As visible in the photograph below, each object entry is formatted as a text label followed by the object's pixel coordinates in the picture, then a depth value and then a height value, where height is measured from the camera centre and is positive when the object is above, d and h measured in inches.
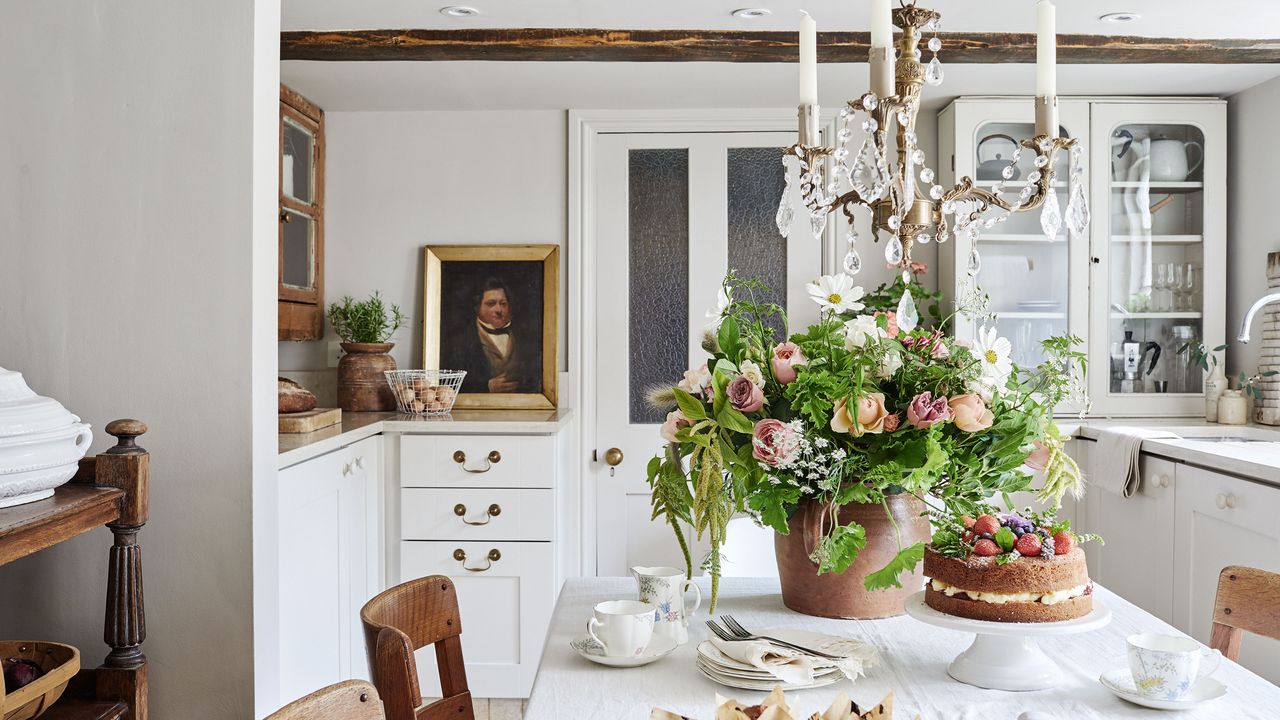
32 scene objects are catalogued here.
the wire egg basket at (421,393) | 136.3 -5.7
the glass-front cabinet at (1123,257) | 137.6 +14.2
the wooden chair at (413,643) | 47.1 -16.2
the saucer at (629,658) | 51.8 -16.6
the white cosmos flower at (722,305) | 59.2 +3.0
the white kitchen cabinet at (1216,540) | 97.4 -19.9
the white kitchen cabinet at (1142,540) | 115.5 -23.5
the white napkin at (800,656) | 47.6 -15.6
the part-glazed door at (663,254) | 148.9 +15.5
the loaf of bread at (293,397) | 109.9 -5.2
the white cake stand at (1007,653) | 47.0 -15.4
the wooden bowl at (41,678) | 53.9 -19.3
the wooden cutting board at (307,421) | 104.1 -7.6
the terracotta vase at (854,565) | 57.2 -13.1
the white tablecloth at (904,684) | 45.6 -16.9
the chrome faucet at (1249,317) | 102.0 +4.2
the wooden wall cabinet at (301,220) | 135.7 +19.6
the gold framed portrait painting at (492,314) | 149.3 +6.1
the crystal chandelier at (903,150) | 58.4 +13.3
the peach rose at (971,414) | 51.9 -3.2
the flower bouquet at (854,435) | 52.7 -4.6
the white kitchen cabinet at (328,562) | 92.4 -23.0
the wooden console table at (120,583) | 62.7 -15.4
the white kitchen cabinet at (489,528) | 124.7 -22.8
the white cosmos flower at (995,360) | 54.1 -0.3
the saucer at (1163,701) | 44.4 -16.0
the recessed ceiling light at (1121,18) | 107.9 +38.2
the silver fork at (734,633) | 51.6 -15.8
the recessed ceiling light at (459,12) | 105.6 +37.9
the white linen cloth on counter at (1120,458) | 121.0 -13.3
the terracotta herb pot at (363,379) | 142.3 -3.9
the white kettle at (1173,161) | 137.8 +28.0
